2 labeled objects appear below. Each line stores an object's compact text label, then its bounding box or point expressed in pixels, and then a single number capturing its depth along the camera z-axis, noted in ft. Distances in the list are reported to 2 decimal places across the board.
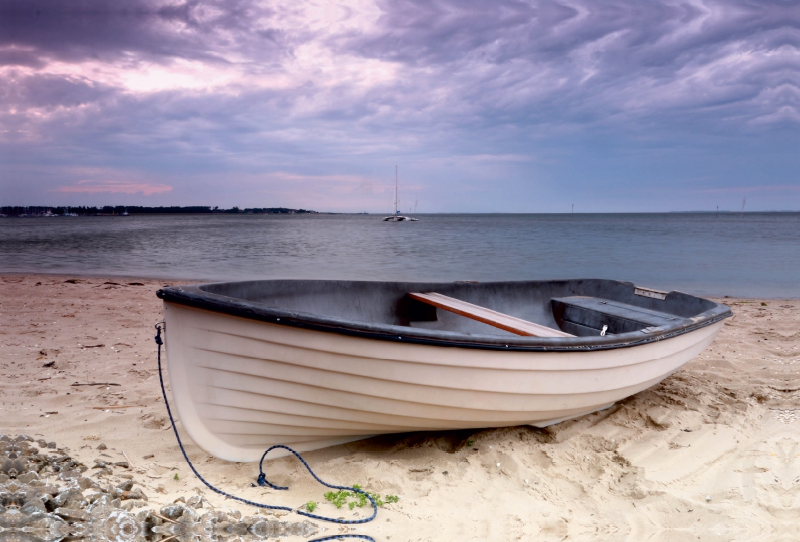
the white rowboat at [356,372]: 9.19
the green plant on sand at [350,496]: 9.32
